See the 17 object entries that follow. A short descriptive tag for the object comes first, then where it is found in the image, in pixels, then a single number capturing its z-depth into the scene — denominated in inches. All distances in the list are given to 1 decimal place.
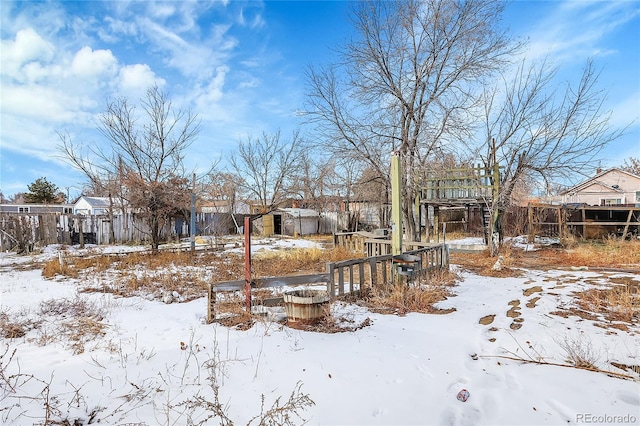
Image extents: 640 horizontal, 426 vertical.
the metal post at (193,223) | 519.4
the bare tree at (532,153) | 462.3
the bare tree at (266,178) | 1315.2
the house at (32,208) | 1332.9
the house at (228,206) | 1189.5
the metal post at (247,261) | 186.2
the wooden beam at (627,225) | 538.5
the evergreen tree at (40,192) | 1414.9
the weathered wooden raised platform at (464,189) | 473.7
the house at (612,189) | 1057.5
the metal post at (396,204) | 263.0
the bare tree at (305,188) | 1248.6
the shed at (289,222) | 1077.1
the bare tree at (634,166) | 1283.5
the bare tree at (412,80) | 457.7
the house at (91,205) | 1115.5
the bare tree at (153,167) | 490.0
